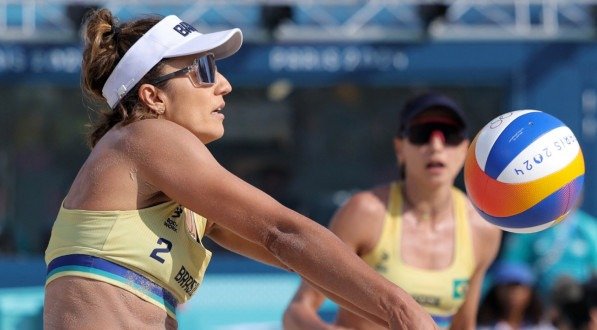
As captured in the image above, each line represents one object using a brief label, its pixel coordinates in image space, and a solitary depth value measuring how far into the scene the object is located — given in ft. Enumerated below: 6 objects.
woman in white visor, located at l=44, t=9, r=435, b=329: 17.71
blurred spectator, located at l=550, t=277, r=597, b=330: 39.96
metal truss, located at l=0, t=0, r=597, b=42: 59.16
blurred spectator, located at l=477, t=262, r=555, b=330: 46.80
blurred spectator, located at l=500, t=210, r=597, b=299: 53.01
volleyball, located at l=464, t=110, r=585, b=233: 22.93
